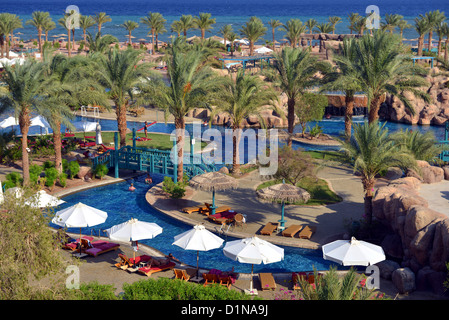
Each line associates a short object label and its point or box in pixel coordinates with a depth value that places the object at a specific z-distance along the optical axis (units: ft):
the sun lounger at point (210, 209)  90.43
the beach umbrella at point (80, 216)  75.15
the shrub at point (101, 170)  108.99
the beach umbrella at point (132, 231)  71.05
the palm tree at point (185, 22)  284.20
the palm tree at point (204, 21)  276.82
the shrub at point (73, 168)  107.96
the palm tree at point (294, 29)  253.85
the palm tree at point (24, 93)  94.79
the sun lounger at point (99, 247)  74.44
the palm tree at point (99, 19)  310.18
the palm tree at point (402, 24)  270.36
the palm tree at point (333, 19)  328.00
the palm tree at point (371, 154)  80.02
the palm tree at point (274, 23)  298.97
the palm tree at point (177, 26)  287.42
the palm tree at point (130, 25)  316.58
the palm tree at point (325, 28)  301.63
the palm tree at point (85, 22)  296.71
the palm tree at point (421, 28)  235.40
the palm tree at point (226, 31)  291.79
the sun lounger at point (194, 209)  91.71
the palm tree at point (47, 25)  283.42
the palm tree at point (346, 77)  109.91
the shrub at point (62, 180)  103.96
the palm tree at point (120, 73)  113.80
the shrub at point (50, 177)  101.90
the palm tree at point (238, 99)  110.11
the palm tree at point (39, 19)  278.05
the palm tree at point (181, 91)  99.86
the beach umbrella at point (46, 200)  78.89
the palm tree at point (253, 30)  261.85
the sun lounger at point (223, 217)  86.33
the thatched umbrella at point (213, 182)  86.89
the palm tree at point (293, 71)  122.11
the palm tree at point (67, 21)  292.61
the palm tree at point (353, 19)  291.85
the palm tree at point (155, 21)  299.79
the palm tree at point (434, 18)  235.77
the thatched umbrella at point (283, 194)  81.25
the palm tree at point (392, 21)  258.98
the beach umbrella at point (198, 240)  67.72
